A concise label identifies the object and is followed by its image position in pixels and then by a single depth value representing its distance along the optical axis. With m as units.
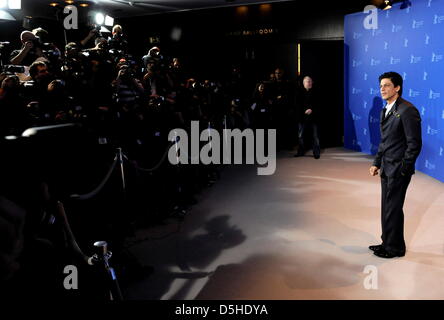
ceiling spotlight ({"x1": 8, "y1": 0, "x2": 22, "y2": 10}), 7.82
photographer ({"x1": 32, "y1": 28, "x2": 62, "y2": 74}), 5.35
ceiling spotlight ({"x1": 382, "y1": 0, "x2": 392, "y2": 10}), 6.94
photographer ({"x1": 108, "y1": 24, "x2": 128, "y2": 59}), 6.75
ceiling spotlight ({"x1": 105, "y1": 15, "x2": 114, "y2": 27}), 9.97
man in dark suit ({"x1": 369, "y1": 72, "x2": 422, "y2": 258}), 3.21
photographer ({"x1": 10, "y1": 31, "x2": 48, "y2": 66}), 5.21
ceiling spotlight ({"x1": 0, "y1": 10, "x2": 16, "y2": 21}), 10.56
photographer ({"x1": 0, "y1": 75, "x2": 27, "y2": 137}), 3.30
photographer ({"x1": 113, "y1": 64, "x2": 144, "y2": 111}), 5.04
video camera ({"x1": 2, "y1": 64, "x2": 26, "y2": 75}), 4.64
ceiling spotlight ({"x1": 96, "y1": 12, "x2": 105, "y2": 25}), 9.11
